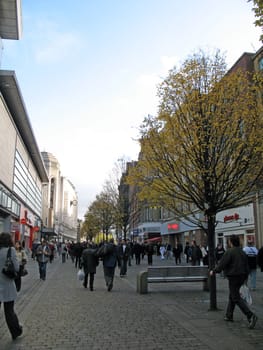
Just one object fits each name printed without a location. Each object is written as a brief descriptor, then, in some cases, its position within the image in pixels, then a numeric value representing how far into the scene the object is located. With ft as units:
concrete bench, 39.73
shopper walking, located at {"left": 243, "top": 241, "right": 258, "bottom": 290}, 41.52
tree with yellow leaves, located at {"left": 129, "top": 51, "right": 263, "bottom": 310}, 34.58
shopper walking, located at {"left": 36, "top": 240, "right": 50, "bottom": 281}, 53.88
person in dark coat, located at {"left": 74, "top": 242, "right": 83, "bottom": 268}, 81.55
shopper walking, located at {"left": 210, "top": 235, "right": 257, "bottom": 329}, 24.72
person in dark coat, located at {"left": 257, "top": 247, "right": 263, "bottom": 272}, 31.37
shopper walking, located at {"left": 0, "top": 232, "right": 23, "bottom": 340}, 20.01
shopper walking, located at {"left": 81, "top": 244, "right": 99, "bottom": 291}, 43.91
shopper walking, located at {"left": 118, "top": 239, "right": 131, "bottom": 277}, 59.31
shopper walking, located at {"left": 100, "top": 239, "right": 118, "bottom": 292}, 42.04
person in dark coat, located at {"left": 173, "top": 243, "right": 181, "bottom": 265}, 90.81
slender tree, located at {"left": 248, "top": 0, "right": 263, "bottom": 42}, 23.28
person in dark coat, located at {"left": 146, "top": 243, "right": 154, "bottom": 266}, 86.67
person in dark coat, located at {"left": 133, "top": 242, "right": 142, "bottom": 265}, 90.21
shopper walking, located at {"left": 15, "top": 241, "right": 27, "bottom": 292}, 23.33
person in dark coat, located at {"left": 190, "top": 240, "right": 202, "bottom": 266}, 70.95
